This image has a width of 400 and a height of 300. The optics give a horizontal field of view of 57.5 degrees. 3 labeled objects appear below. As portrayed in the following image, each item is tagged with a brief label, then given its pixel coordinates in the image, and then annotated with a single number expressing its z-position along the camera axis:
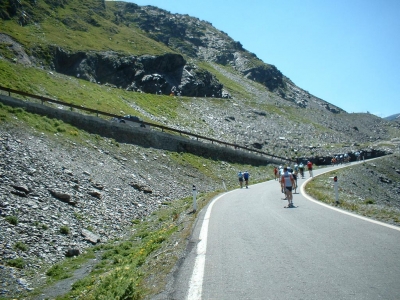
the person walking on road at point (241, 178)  29.67
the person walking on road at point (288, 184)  14.94
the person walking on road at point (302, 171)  38.22
